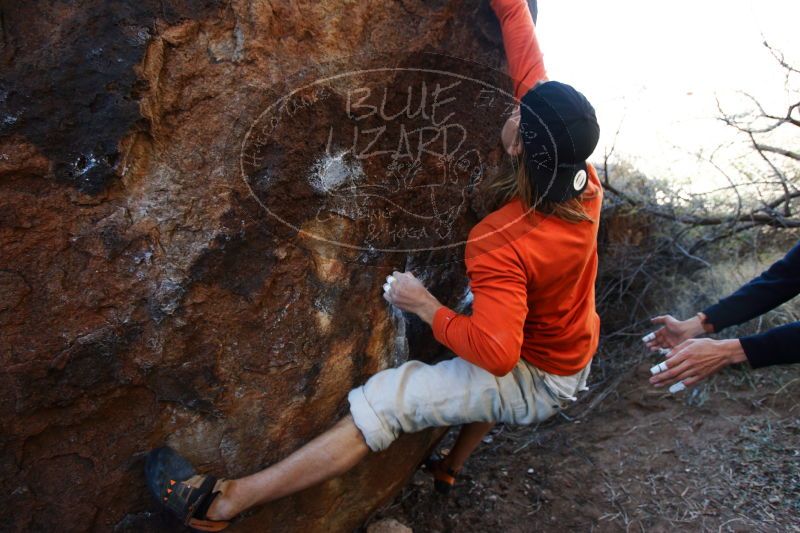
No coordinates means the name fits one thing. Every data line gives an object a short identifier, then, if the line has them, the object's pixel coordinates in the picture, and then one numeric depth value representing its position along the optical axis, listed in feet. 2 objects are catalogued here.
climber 6.02
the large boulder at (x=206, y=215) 5.35
